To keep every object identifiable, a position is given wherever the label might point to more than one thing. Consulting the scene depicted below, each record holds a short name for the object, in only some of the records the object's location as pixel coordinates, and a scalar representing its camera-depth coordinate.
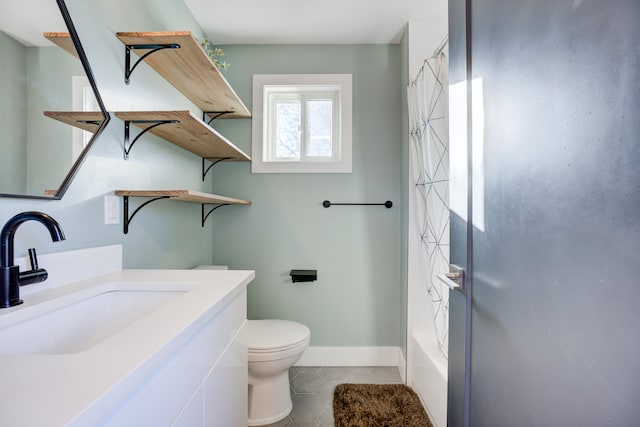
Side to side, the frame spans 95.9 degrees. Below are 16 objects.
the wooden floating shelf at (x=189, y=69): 1.21
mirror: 0.76
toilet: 1.50
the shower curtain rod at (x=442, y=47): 1.50
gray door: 0.39
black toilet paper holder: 2.11
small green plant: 1.68
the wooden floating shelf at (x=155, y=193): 1.16
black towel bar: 2.15
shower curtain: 1.52
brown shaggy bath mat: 1.55
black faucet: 0.68
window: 2.19
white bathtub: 1.42
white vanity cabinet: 0.51
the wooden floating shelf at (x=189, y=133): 1.15
